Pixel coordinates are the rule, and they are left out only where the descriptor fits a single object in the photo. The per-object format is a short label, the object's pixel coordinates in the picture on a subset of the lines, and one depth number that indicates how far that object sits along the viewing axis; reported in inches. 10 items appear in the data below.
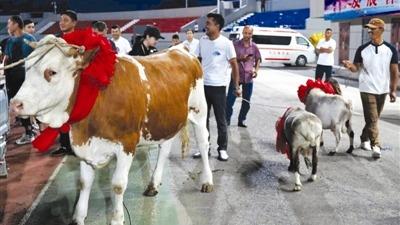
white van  981.2
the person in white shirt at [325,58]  460.1
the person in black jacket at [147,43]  266.9
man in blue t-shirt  289.9
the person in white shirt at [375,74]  267.6
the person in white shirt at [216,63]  251.0
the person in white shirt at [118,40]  386.6
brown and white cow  139.3
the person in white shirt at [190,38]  496.2
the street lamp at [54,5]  2036.2
